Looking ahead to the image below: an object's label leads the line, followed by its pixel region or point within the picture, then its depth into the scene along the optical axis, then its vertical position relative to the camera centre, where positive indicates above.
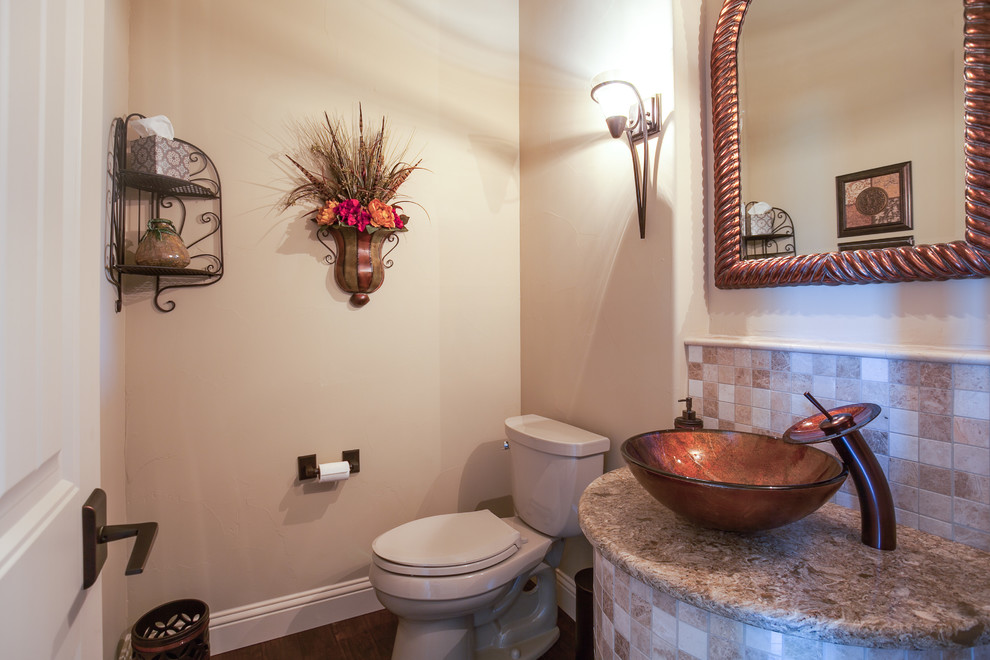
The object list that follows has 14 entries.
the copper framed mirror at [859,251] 0.85 +0.26
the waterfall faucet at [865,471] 0.79 -0.24
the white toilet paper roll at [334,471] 1.72 -0.51
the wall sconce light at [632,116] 1.43 +0.70
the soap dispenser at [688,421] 1.26 -0.24
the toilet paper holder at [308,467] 1.76 -0.50
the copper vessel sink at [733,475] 0.73 -0.27
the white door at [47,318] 0.36 +0.02
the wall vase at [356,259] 1.80 +0.30
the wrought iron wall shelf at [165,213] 1.39 +0.42
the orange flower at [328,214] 1.73 +0.46
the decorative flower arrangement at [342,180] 1.75 +0.61
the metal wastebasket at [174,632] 1.31 -0.90
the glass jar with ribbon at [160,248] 1.40 +0.27
